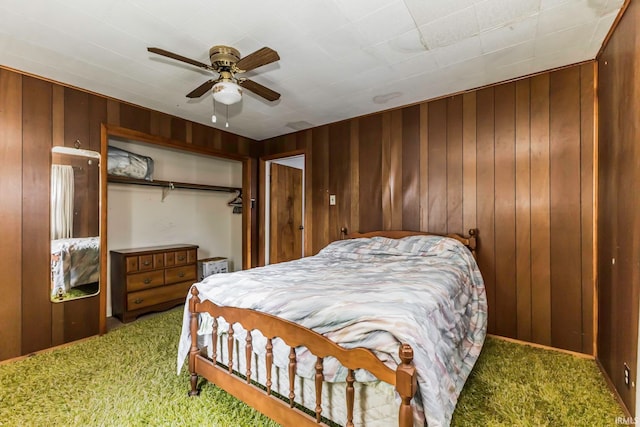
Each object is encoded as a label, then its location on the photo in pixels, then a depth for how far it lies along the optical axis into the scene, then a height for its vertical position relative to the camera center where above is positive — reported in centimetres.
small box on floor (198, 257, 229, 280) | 418 -78
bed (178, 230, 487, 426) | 115 -61
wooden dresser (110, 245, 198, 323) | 318 -76
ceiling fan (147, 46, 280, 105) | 178 +99
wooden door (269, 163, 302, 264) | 472 +0
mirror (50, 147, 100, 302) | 263 -7
